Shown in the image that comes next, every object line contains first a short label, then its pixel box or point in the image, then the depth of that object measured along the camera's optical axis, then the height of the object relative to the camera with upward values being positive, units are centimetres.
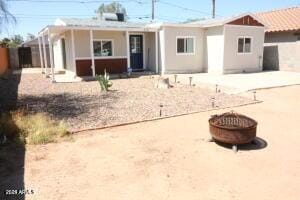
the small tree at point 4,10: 823 +193
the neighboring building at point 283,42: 1492 +124
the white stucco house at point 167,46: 1339 +94
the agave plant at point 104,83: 926 -80
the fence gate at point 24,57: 2184 +65
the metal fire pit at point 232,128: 435 -128
